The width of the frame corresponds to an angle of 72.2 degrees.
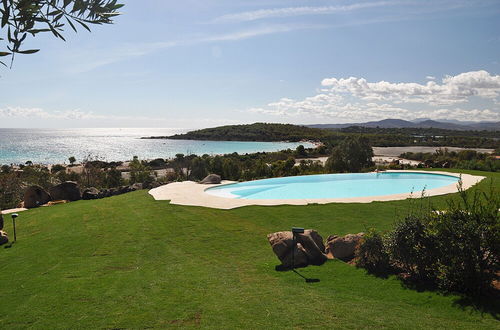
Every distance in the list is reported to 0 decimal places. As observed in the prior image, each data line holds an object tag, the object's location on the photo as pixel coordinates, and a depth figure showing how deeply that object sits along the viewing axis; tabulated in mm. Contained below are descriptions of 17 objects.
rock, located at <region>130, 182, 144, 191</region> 18609
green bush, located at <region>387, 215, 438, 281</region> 5516
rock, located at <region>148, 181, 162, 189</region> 19031
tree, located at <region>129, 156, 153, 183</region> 23891
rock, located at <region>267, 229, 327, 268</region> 6863
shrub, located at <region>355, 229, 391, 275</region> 6219
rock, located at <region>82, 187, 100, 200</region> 16672
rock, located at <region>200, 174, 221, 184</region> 19583
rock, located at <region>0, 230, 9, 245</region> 9062
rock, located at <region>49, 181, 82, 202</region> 16109
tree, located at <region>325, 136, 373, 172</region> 25344
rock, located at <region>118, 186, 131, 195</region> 18017
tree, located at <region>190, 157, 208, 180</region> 22672
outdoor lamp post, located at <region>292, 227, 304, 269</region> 6500
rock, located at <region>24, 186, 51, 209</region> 14867
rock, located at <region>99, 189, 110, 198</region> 17103
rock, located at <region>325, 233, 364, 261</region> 7145
